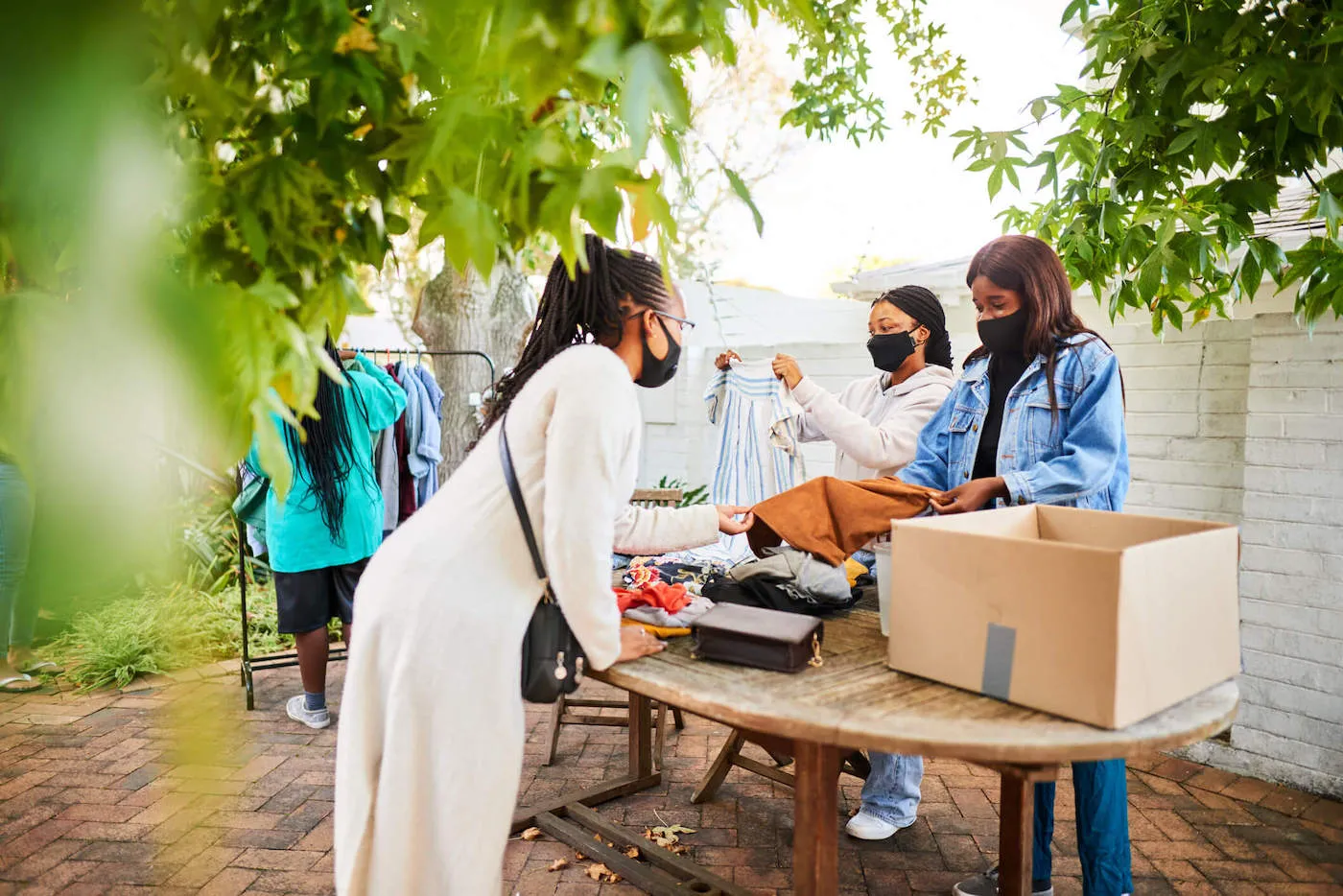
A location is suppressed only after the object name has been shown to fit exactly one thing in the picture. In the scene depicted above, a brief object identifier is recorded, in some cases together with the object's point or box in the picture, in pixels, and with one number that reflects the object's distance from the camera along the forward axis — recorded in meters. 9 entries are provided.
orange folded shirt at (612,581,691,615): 2.07
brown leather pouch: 1.71
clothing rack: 4.14
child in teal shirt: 3.74
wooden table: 1.37
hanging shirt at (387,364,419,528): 4.83
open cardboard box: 1.36
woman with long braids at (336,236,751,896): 1.67
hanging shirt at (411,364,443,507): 4.79
